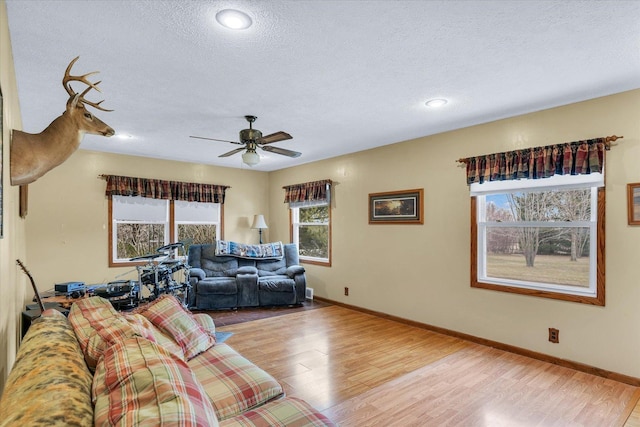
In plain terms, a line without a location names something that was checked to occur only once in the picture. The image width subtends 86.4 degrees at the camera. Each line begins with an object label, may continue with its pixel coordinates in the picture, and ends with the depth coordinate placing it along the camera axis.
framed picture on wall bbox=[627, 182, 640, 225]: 2.82
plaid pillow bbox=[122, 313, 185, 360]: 1.91
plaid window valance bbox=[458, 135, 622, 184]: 2.98
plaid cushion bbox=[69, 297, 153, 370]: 1.42
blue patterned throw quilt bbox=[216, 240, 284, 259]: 5.89
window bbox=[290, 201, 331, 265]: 5.95
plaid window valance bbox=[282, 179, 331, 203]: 5.72
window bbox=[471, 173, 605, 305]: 3.12
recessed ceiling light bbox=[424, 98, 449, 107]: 3.10
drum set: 4.19
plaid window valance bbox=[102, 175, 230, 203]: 5.25
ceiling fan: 3.55
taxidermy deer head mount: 1.88
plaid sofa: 0.82
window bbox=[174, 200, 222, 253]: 6.01
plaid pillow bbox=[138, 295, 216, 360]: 2.14
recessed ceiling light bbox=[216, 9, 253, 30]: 1.82
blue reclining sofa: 5.25
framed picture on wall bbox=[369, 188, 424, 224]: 4.45
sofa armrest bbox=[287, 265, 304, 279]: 5.68
